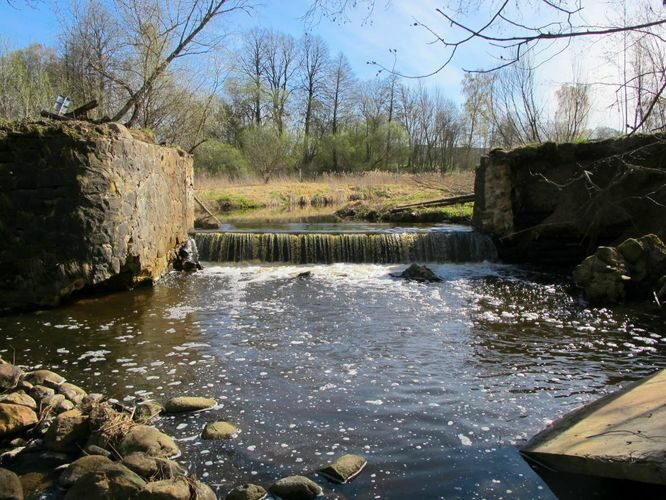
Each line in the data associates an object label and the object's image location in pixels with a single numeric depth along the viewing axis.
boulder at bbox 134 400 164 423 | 4.30
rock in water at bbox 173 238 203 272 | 11.81
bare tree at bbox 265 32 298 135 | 42.97
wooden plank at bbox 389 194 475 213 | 20.39
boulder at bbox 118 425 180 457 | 3.67
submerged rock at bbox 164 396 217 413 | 4.52
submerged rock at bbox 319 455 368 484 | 3.48
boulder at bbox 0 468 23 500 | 3.16
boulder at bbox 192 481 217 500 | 3.20
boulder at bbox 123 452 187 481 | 3.42
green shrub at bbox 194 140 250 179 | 35.97
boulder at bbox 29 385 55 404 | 4.42
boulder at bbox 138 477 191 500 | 3.10
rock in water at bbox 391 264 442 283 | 10.75
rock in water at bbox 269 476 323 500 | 3.27
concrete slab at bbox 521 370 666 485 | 3.07
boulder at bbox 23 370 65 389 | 4.78
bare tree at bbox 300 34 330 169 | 44.47
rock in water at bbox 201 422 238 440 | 4.07
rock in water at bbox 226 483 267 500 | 3.24
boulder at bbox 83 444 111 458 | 3.67
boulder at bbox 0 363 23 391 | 4.62
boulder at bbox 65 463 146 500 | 3.12
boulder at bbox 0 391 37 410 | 4.18
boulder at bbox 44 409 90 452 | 3.83
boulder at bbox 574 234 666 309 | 8.66
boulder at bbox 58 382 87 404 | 4.60
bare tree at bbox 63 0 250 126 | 13.03
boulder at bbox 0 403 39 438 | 3.92
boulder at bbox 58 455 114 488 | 3.38
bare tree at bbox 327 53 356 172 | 45.06
